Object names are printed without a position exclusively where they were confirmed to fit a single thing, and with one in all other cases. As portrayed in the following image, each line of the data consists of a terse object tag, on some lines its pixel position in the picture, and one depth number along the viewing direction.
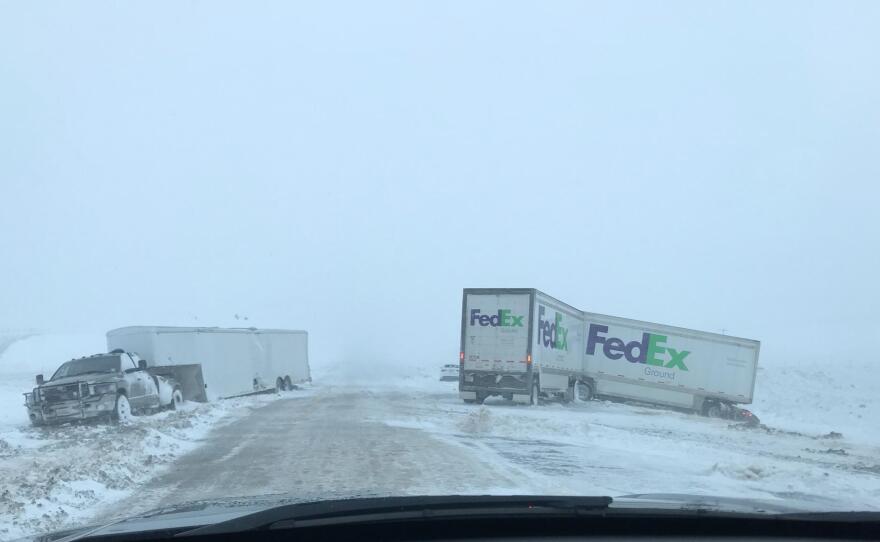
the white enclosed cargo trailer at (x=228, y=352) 26.38
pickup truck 20.67
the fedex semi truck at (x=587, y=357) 27.59
